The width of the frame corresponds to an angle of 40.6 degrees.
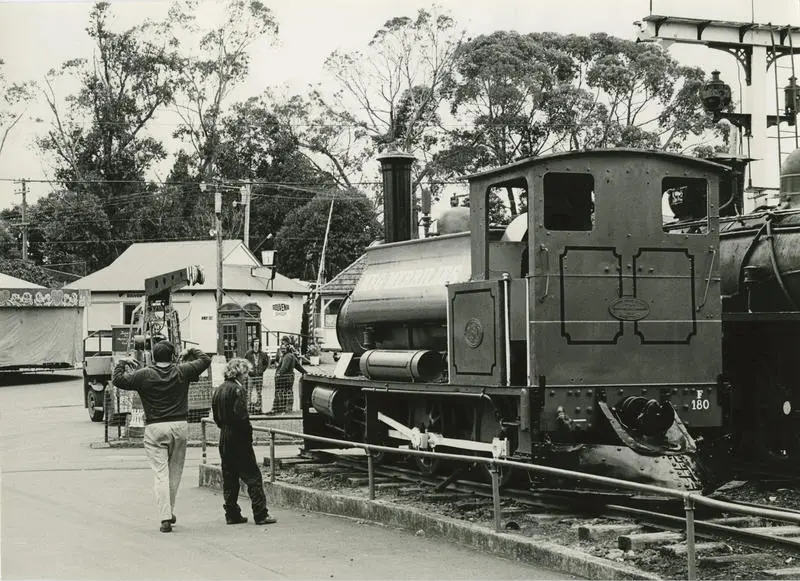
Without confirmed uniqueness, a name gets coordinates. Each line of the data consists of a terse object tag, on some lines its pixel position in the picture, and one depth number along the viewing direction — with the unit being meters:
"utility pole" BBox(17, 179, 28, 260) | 45.97
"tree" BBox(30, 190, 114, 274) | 51.31
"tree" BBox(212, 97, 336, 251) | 51.62
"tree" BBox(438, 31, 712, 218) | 39.06
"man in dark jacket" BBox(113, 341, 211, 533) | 9.91
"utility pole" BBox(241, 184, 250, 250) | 46.34
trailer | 34.88
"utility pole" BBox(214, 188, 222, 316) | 35.38
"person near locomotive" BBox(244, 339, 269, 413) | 21.91
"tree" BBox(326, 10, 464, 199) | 39.47
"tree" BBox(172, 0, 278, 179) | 43.00
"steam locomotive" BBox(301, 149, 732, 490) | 9.59
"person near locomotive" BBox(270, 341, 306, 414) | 20.58
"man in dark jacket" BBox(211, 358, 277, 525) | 10.19
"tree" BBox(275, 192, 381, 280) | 51.16
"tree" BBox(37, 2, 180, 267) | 46.84
